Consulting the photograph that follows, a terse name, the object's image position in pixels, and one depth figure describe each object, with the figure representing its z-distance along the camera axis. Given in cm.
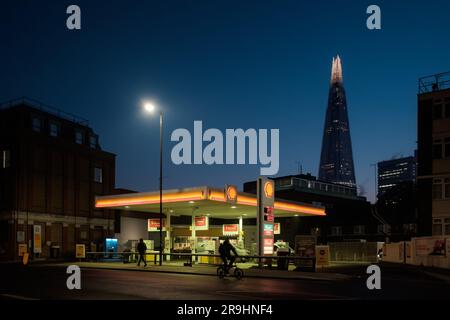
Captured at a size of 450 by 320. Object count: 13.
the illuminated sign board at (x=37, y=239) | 5049
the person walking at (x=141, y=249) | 3458
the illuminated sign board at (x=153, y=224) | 4596
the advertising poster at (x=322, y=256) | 2989
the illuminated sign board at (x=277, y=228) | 4736
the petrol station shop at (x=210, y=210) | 3397
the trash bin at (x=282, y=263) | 3144
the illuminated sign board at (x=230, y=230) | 4628
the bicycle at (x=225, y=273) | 2484
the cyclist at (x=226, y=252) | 2541
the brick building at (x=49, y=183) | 5084
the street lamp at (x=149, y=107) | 3326
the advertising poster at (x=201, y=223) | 4425
